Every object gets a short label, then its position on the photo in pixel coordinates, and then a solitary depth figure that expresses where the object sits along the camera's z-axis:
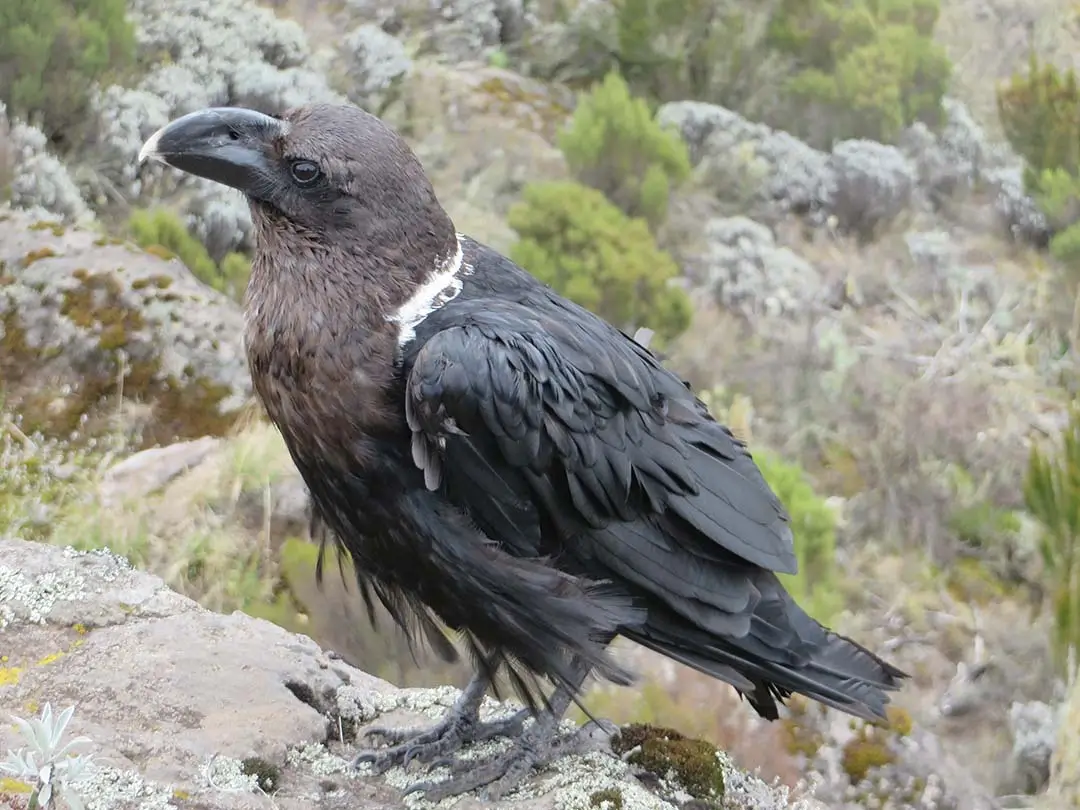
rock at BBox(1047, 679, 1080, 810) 4.21
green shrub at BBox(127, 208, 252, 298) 5.91
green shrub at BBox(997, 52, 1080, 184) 9.48
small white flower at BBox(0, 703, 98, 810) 1.50
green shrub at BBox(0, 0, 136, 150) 6.34
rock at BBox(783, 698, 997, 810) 3.60
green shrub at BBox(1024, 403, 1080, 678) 4.95
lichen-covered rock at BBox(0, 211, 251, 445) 4.46
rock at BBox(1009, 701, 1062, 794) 4.77
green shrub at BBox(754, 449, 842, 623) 5.08
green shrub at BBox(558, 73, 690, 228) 8.10
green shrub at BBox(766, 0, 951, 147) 10.30
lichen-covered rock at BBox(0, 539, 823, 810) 2.19
